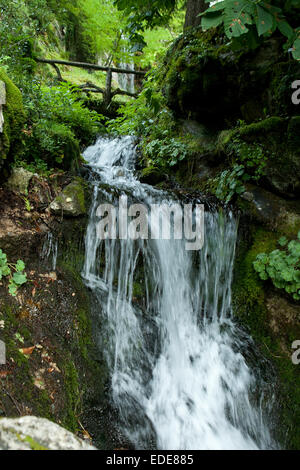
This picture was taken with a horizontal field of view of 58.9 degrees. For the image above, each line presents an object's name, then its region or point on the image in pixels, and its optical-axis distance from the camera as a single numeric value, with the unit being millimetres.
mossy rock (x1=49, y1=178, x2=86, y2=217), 3191
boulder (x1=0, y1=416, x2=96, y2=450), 1019
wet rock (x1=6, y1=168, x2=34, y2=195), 2998
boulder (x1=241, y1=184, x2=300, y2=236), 4152
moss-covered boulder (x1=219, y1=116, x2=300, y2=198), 4188
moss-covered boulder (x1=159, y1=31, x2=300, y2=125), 4441
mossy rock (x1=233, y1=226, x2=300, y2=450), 3209
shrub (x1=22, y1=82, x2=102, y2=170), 3547
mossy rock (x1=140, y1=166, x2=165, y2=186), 5465
